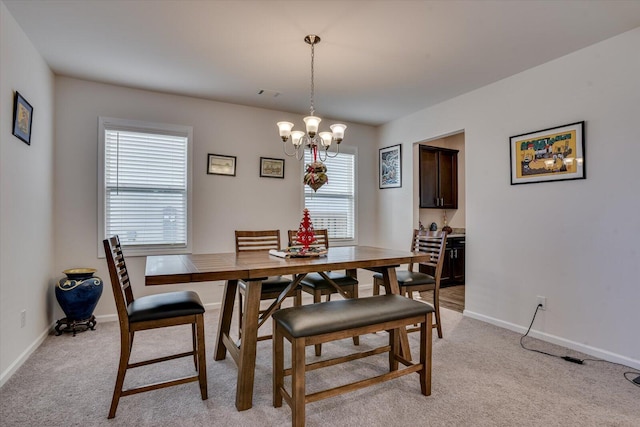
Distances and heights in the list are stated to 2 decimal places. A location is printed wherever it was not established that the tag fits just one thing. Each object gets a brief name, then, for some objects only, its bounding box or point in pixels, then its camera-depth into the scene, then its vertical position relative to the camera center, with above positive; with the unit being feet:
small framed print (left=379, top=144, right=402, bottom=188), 15.33 +2.47
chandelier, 8.17 +2.27
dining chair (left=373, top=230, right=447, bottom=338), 9.60 -1.83
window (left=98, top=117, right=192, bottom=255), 11.53 +1.16
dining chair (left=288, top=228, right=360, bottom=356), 9.06 -1.91
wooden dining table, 5.74 -1.03
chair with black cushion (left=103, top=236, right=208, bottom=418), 5.85 -1.87
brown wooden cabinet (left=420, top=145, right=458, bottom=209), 16.62 +2.12
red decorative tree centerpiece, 8.29 -0.43
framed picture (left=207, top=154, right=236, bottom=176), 13.05 +2.12
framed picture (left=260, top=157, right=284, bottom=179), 14.08 +2.17
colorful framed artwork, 9.04 +1.87
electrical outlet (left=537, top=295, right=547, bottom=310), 9.72 -2.54
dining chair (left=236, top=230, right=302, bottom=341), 9.00 -0.93
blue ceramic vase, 9.74 -2.31
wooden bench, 5.49 -2.05
